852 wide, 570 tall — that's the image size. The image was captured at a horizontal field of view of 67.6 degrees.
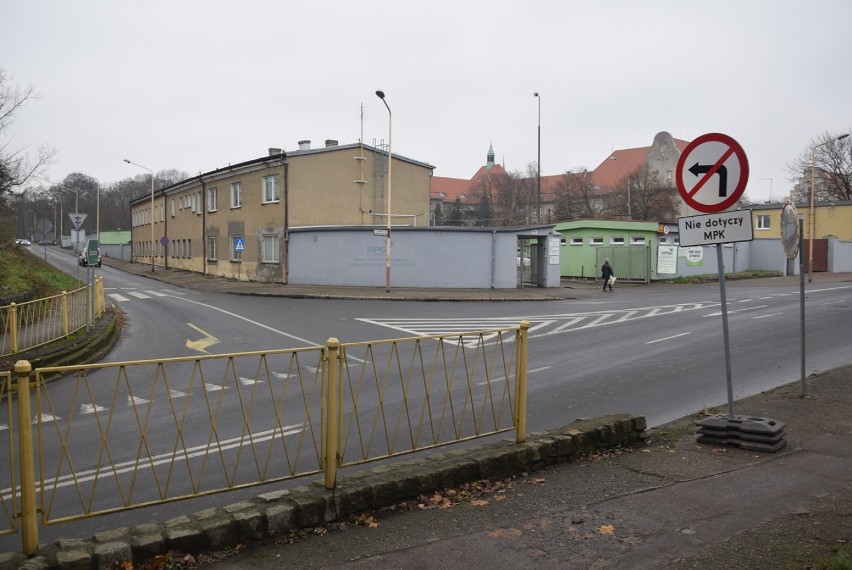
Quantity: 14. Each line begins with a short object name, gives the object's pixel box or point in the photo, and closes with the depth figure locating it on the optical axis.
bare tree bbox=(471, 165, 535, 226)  86.88
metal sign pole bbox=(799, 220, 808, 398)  7.96
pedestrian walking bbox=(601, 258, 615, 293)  32.38
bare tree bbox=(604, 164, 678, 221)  65.12
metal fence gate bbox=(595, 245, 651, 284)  38.16
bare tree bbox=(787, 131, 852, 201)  62.62
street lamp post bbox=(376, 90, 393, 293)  28.67
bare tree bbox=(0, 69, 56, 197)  21.23
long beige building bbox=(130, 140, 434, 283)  34.84
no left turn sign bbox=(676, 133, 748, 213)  6.03
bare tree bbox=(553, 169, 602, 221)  71.50
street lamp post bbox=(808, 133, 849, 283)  36.66
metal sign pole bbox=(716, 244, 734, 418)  6.00
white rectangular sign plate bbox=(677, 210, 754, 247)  6.00
